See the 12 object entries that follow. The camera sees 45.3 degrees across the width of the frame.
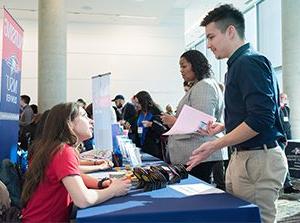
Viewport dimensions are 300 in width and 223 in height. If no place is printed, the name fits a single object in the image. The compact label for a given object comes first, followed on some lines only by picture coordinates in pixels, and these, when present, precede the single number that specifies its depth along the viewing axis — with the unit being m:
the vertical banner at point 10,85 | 2.65
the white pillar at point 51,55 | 5.66
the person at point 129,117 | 5.21
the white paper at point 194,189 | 1.43
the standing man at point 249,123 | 1.29
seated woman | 1.38
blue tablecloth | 1.16
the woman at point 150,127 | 4.34
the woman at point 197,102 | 2.14
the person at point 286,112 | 5.73
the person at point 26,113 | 5.32
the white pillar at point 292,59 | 6.24
